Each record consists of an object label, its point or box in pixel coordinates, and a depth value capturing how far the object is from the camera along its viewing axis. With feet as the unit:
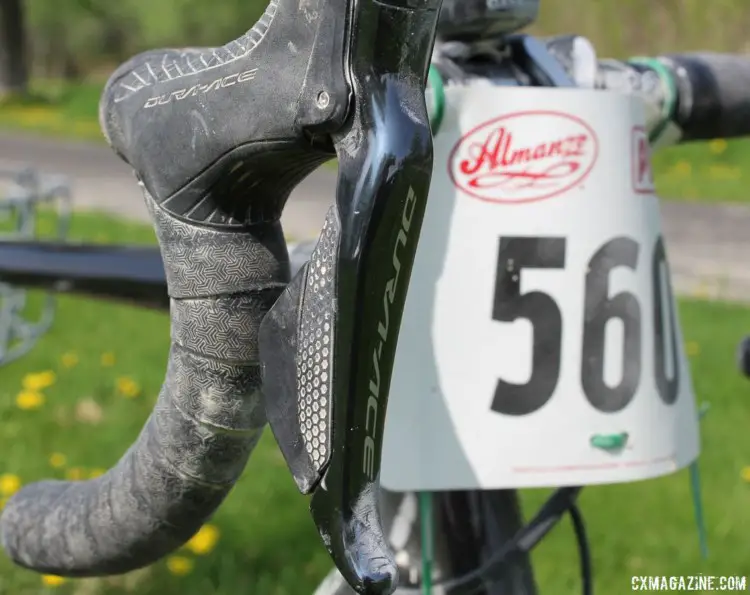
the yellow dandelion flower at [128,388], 7.43
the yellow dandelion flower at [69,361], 8.17
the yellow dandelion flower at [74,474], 4.98
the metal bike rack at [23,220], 6.88
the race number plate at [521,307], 2.89
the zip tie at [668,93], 3.13
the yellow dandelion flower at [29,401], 7.15
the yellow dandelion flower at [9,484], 4.92
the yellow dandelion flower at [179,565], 4.40
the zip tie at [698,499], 3.15
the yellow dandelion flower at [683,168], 17.22
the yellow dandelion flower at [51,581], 4.25
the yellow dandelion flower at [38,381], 7.50
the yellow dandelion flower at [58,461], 5.32
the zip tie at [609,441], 2.92
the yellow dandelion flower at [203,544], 4.52
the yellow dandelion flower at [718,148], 17.49
